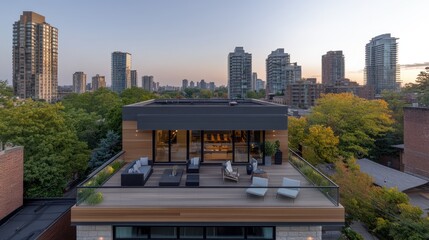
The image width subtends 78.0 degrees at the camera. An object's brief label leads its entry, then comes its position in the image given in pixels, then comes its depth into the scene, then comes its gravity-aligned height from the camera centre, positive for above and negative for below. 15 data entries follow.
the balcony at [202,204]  7.77 -2.83
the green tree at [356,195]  13.62 -4.48
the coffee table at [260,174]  11.09 -2.66
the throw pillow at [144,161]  12.89 -2.48
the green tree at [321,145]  20.92 -2.68
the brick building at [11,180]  11.63 -3.27
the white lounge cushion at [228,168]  10.92 -2.37
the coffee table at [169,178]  9.60 -2.66
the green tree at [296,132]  23.46 -1.93
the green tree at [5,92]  26.38 +1.77
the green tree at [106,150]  20.73 -3.13
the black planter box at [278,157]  13.70 -2.39
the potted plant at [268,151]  13.56 -2.06
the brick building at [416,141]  24.58 -2.81
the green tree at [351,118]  24.47 -0.67
